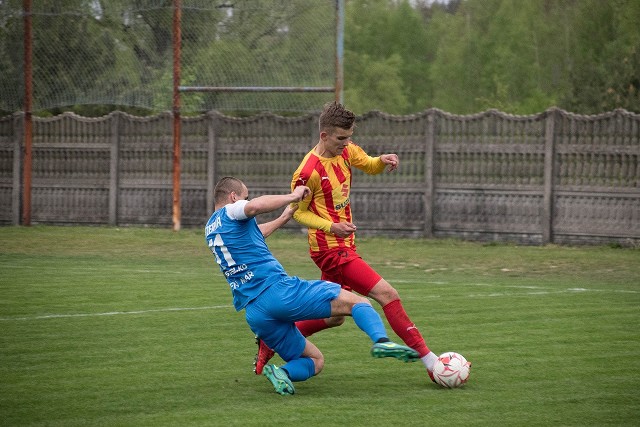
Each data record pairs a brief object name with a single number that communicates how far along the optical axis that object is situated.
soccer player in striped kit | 17.70
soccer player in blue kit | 16.45
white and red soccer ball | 16.41
